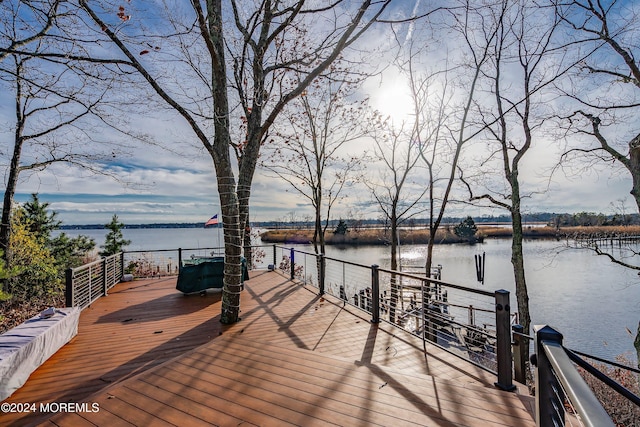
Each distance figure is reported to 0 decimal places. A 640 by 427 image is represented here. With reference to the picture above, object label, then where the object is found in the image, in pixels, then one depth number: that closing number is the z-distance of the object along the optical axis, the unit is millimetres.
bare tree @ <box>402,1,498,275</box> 10246
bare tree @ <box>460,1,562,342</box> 9039
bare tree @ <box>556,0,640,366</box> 7504
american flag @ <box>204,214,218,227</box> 9828
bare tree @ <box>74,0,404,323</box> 4414
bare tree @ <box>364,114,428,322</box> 12539
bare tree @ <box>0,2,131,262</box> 8492
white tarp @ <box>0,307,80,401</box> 2807
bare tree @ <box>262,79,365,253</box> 11664
